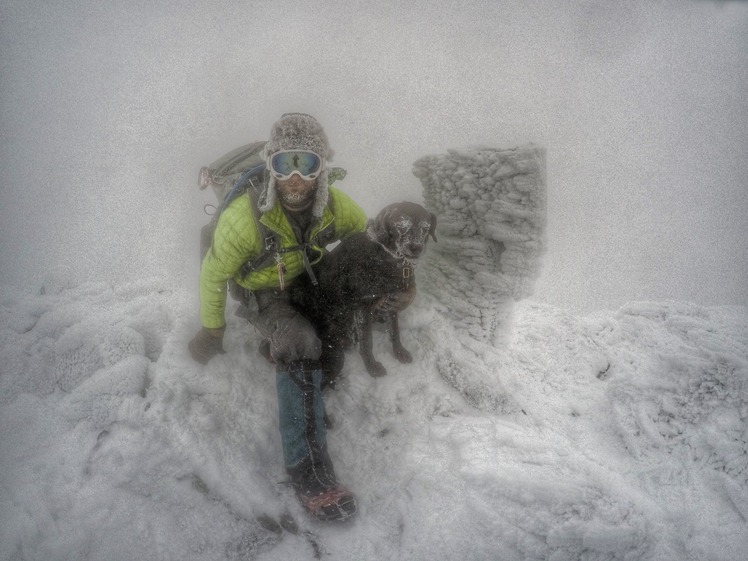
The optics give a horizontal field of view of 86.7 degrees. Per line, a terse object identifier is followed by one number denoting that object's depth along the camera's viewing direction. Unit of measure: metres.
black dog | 2.60
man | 2.46
